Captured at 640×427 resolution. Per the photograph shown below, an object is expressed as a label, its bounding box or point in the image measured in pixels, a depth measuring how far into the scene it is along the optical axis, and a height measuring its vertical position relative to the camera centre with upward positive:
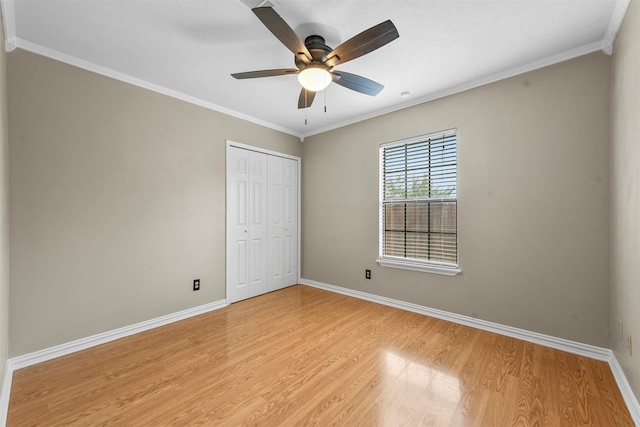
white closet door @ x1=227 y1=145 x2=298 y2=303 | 3.66 -0.16
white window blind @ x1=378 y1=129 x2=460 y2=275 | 3.08 +0.11
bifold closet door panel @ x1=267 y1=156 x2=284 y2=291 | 4.15 -0.18
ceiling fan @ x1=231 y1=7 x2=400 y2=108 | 1.62 +1.12
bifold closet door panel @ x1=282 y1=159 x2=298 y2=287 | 4.38 -0.15
